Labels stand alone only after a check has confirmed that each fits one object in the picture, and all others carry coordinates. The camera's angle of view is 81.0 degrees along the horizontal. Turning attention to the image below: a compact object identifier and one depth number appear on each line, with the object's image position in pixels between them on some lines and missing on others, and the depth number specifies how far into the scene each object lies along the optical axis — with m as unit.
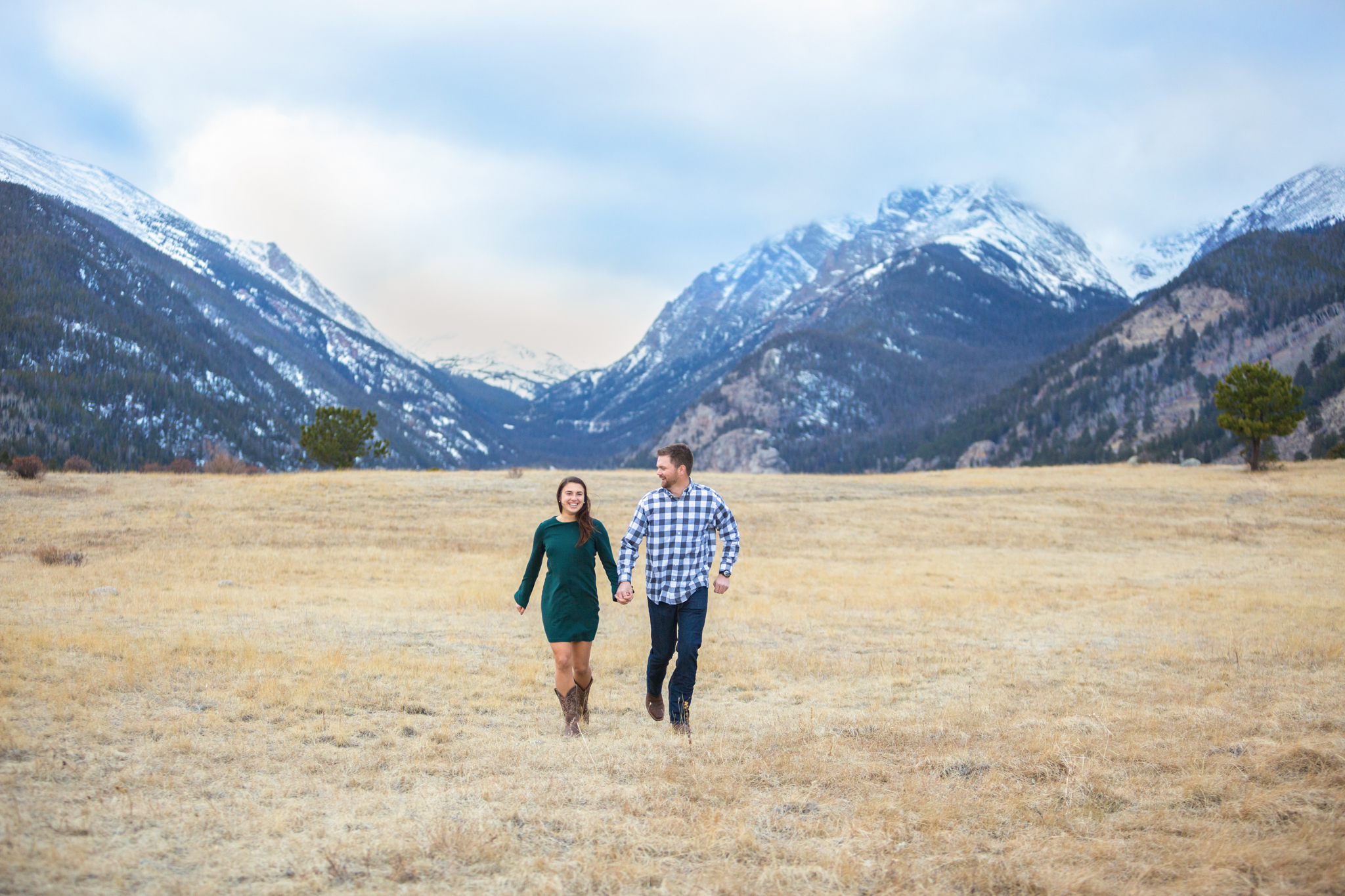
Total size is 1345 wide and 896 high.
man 8.48
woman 8.71
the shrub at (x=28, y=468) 37.19
